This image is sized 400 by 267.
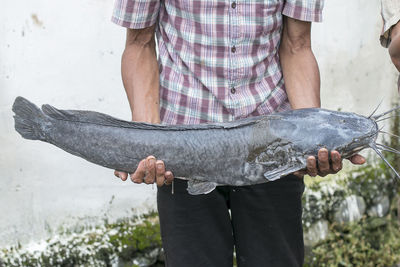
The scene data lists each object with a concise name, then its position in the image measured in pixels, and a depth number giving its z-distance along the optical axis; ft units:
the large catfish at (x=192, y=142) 8.25
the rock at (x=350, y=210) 15.75
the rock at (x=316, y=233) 15.34
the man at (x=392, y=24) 8.26
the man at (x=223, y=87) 8.85
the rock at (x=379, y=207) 16.34
